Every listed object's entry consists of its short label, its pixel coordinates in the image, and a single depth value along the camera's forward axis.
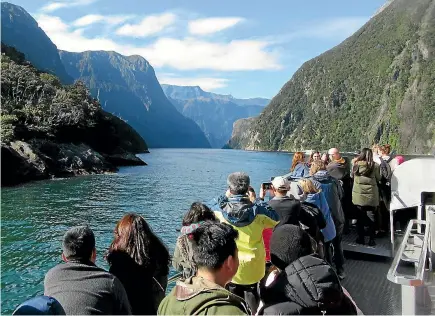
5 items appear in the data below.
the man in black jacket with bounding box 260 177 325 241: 4.55
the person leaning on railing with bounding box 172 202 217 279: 3.83
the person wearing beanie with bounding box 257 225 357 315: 2.43
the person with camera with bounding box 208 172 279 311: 4.00
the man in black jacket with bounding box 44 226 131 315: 2.95
